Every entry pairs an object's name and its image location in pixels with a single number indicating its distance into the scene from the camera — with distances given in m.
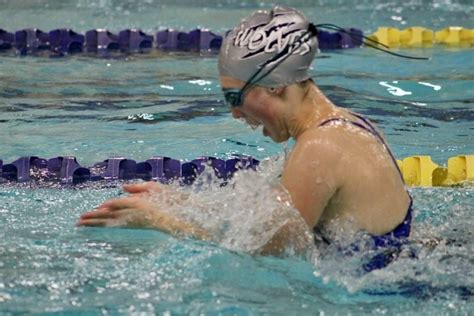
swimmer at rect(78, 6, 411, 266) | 5.59
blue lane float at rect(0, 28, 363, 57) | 15.17
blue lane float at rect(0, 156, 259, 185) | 9.15
